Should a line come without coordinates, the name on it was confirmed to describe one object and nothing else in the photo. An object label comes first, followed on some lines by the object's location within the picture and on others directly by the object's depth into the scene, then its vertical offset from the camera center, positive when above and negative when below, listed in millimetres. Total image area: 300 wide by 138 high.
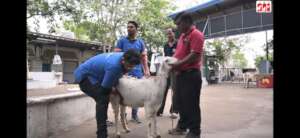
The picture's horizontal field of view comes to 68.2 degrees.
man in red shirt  2803 -19
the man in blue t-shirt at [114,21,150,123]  3583 +395
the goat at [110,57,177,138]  2949 -298
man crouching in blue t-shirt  2673 -76
